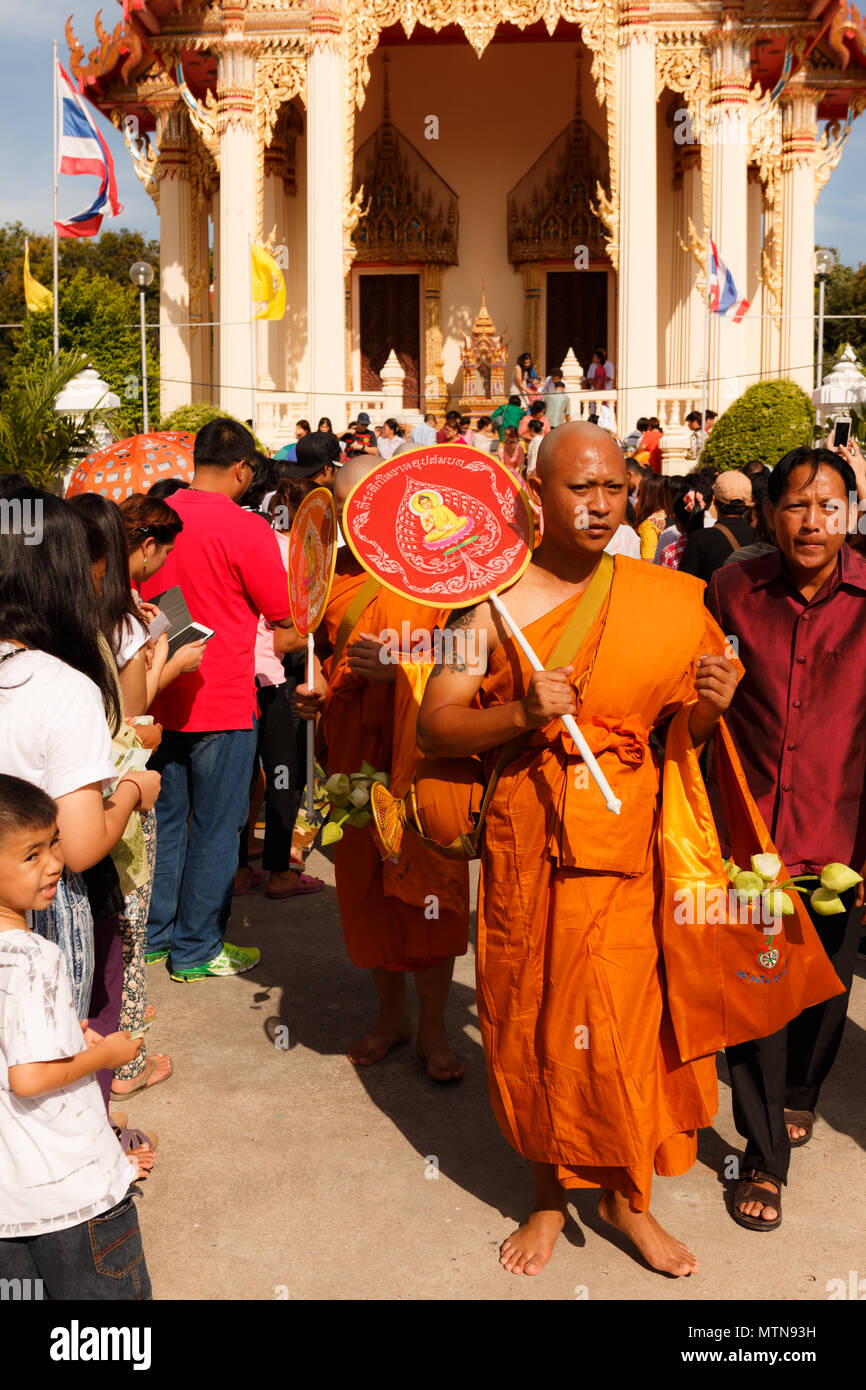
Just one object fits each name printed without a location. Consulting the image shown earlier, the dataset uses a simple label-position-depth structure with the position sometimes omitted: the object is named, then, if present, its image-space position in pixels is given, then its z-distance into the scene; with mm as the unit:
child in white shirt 2289
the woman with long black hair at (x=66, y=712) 2562
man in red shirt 4832
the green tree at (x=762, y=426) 14656
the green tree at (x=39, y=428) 7508
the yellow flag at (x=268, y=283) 18078
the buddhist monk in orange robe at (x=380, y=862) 3959
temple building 18766
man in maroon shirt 3480
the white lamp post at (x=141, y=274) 16922
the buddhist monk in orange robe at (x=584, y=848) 3020
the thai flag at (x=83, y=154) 16141
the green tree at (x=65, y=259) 38062
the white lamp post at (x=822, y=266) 18844
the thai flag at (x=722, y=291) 17406
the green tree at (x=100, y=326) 22984
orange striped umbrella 5102
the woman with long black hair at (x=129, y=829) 3320
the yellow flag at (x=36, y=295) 18500
